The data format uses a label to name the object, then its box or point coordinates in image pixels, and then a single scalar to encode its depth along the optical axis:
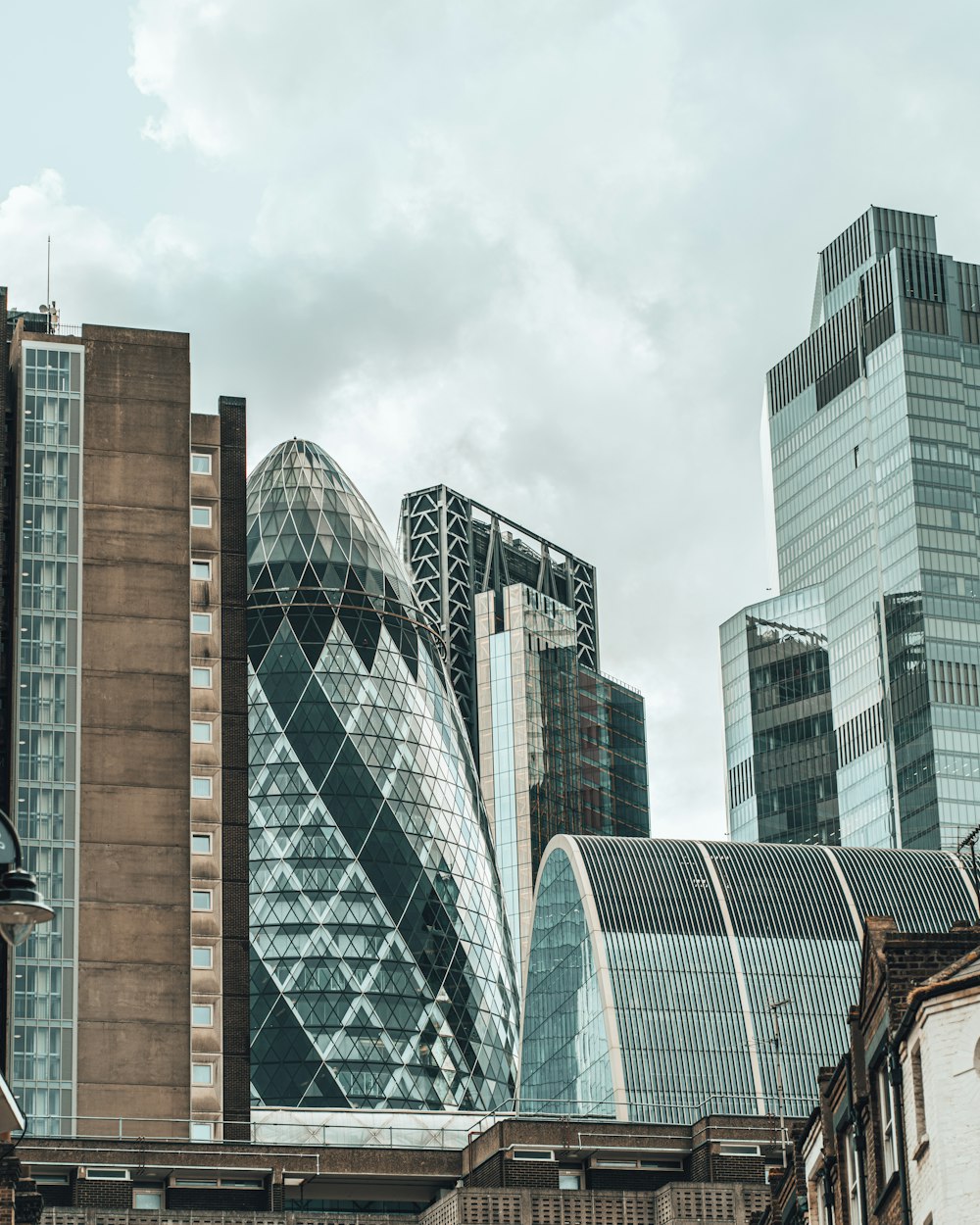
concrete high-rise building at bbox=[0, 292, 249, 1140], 120.94
